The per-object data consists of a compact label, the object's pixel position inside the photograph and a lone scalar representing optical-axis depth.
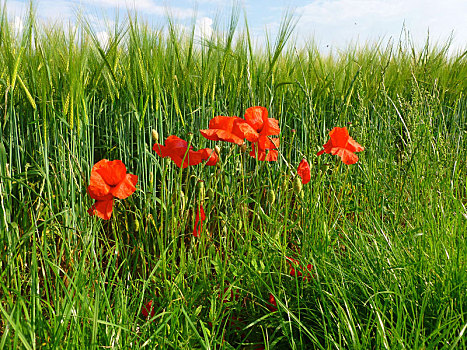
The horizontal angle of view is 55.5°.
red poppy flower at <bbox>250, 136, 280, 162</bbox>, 1.18
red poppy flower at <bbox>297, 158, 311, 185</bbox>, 1.19
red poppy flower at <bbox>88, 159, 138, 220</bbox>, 1.02
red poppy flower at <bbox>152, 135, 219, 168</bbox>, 1.11
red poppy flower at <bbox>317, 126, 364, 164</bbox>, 1.24
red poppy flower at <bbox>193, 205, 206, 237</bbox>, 1.12
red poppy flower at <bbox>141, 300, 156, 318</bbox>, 1.02
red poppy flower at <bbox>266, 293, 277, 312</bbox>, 1.07
